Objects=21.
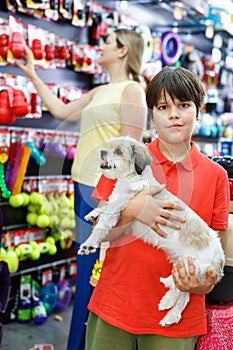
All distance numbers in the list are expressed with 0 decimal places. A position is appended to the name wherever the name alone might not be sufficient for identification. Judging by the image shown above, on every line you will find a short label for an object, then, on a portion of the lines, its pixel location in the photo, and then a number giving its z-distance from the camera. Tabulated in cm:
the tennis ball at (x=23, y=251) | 276
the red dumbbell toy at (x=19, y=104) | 239
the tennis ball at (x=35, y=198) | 279
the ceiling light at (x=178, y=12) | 372
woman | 115
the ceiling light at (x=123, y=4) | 355
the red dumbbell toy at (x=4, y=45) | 243
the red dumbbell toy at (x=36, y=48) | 266
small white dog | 100
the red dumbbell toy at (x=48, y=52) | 277
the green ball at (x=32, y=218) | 288
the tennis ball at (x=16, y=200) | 269
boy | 111
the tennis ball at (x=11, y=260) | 263
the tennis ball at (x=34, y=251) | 283
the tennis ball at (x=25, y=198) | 276
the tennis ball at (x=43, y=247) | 291
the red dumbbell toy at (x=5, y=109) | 235
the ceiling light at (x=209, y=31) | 424
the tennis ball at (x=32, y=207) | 288
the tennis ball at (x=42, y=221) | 283
